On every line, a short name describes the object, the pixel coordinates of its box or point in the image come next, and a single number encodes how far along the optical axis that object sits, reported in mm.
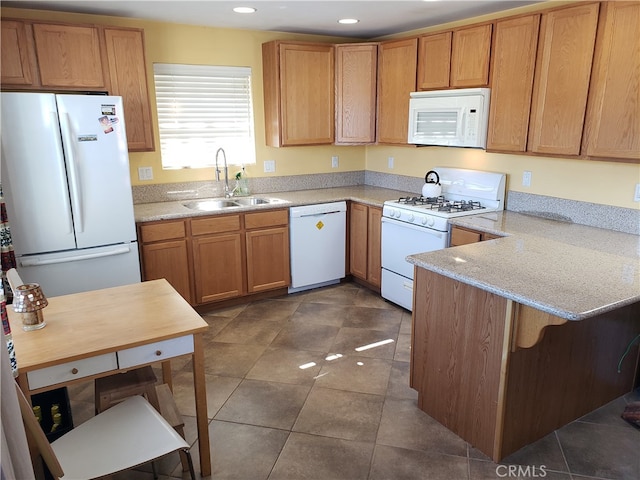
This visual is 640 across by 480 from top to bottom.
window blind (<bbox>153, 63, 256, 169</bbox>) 3990
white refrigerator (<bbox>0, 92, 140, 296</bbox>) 2857
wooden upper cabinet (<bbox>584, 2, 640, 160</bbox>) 2471
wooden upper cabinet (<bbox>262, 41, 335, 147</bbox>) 4105
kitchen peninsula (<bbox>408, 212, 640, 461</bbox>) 1948
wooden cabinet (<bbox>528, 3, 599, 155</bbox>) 2676
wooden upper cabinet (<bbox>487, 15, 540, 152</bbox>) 2988
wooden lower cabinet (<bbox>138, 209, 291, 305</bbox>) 3572
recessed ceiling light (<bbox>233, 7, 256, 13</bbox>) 3348
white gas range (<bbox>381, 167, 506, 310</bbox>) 3449
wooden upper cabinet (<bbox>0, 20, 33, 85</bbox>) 3004
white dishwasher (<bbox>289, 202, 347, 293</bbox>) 4125
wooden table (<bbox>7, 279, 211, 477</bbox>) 1648
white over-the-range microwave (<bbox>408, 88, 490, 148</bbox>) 3332
